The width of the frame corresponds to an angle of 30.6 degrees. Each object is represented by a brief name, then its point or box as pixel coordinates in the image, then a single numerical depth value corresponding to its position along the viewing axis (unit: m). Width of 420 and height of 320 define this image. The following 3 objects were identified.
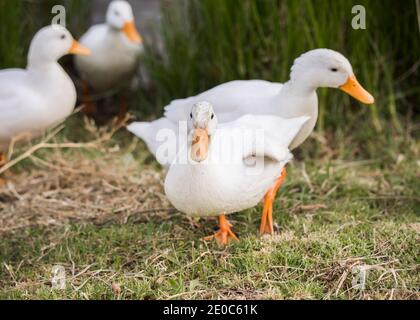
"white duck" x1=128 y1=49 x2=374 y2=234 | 3.70
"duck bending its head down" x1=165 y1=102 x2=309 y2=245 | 3.07
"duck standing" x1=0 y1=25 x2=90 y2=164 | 4.27
